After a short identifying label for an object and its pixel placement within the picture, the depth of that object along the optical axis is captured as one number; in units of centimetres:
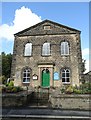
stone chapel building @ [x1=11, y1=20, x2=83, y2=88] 1145
